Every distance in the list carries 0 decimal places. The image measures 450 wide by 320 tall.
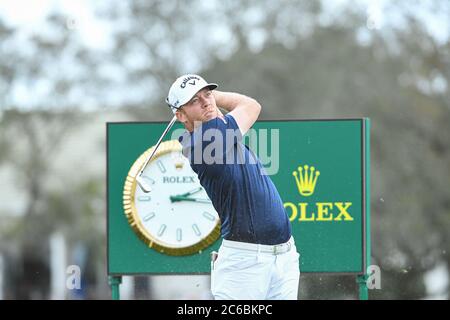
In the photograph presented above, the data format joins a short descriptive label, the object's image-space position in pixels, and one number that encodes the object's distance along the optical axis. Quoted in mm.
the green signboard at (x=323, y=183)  16562
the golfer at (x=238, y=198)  13141
